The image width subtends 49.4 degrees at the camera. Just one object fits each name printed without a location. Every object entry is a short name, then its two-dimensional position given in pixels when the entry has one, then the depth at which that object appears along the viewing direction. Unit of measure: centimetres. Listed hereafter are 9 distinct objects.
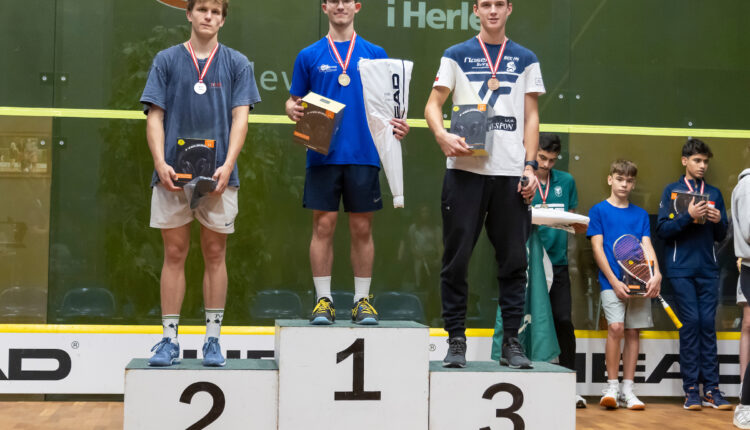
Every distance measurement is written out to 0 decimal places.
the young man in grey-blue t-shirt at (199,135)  361
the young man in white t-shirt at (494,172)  363
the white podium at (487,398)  358
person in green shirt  523
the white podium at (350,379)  356
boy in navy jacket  541
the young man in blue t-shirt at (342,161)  388
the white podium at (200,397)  339
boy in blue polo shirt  535
